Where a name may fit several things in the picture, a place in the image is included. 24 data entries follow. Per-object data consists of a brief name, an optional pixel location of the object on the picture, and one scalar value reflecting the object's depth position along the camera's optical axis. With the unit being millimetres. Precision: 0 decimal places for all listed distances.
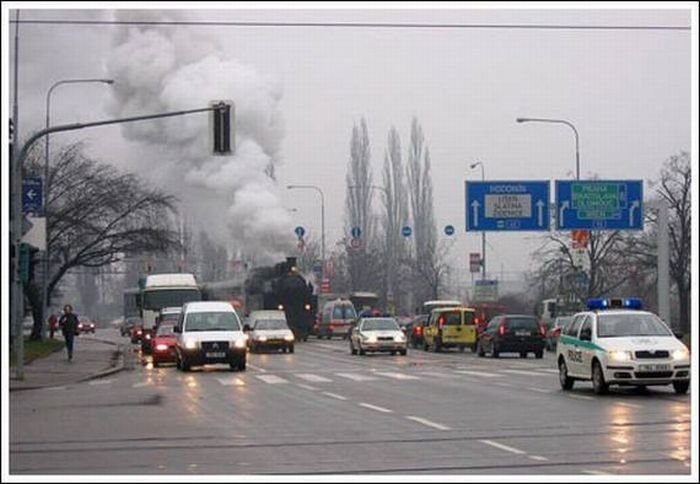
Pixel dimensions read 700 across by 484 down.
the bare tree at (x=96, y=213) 57656
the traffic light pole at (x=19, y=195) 28531
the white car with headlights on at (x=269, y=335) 50688
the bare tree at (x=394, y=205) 97688
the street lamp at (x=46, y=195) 47656
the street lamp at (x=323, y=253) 94650
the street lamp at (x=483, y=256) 69294
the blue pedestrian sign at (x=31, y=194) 31078
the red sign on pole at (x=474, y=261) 79688
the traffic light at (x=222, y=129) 30000
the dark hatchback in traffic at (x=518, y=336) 45875
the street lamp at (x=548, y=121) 53938
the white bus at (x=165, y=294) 54738
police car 22500
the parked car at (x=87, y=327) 101812
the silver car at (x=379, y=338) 47719
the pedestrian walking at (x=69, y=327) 42312
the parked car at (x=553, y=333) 49262
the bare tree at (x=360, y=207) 97000
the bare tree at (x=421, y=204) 98000
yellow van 53188
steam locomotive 59094
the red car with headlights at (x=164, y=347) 39375
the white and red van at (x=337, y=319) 74000
